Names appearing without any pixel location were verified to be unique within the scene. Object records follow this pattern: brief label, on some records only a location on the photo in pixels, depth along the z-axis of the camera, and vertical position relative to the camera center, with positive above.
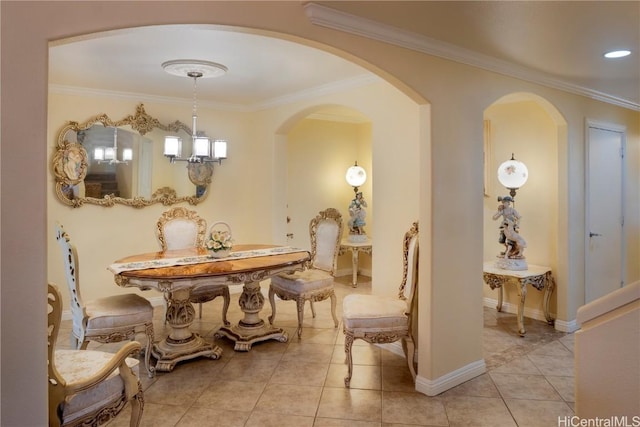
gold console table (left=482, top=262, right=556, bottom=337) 3.96 -0.66
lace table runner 3.24 -0.41
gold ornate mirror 4.40 +0.53
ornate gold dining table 3.05 -0.54
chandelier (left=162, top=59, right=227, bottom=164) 3.45 +0.76
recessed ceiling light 2.98 +1.17
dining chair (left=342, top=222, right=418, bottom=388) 2.98 -0.78
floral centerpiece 3.66 -0.28
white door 4.32 +0.03
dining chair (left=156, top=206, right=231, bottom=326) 4.11 -0.24
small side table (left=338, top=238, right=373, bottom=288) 5.95 -0.53
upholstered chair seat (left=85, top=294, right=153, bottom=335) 3.04 -0.76
